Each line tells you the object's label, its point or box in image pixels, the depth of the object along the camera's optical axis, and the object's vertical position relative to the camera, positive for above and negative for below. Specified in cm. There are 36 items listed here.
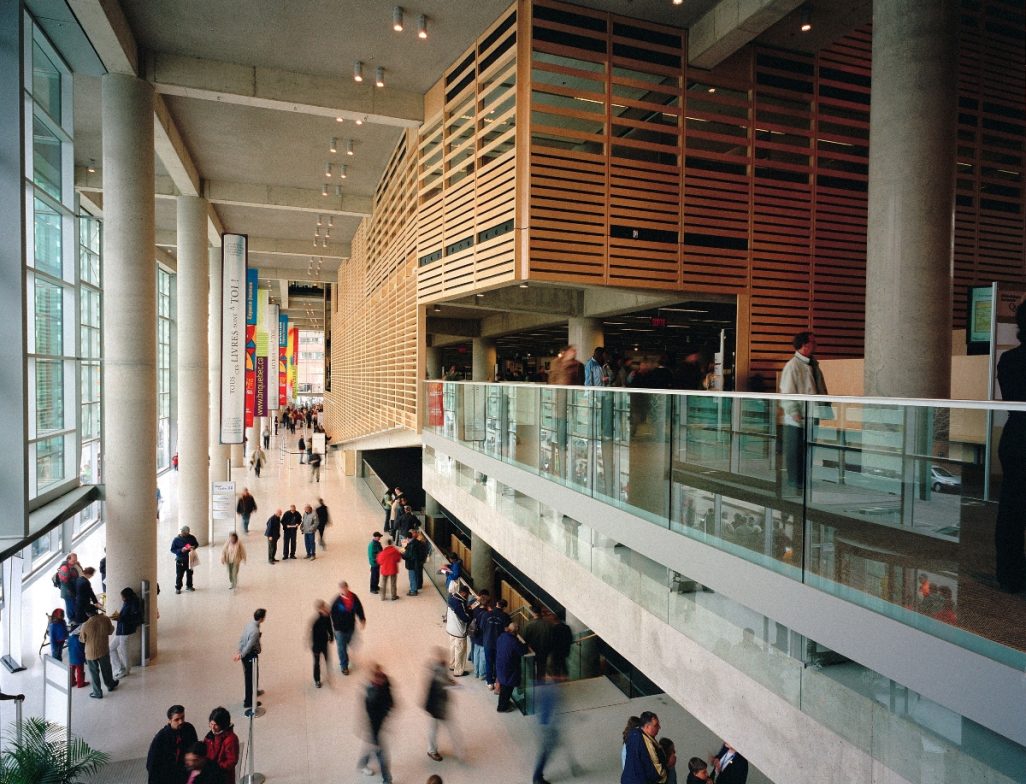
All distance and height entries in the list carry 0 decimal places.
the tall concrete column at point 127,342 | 895 +45
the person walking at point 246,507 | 1512 -329
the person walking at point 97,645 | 736 -327
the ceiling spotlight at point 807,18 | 865 +523
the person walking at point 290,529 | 1298 -325
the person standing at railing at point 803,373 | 546 +8
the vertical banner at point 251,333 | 1673 +113
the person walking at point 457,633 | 845 -353
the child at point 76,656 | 757 -351
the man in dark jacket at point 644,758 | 520 -323
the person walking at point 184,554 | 1100 -325
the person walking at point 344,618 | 819 -324
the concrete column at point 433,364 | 2186 +47
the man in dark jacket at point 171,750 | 520 -325
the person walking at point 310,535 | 1301 -337
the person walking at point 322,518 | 1359 -319
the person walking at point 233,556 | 1099 -326
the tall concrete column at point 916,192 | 625 +199
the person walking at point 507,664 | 727 -339
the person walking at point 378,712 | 595 -326
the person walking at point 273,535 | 1259 -327
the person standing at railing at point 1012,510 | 263 -55
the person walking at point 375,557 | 1109 -329
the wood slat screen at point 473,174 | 927 +352
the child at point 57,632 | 777 -329
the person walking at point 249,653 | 709 -322
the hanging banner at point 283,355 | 4359 +148
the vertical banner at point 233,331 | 1438 +102
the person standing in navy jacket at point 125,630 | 812 -342
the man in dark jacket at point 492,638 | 786 -332
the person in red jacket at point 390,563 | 1066 -323
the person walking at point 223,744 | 516 -313
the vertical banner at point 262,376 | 2643 -5
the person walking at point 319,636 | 772 -328
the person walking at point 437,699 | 636 -334
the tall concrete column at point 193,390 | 1470 -39
